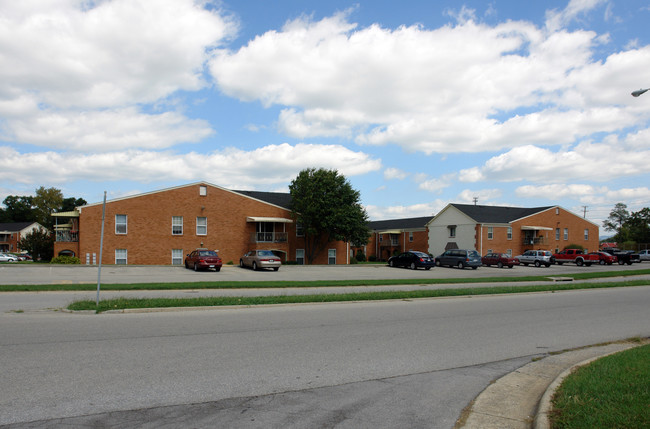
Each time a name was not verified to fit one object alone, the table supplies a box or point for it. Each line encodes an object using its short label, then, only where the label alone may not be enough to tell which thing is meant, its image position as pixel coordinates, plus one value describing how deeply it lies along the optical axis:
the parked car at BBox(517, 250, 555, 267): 47.19
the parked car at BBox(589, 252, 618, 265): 50.03
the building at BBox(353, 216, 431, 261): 67.12
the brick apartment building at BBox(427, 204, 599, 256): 57.75
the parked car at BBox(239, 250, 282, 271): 32.84
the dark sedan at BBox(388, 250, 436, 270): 38.56
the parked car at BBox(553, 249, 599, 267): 49.28
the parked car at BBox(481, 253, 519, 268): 44.97
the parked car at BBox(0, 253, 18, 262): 59.13
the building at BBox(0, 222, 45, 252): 88.99
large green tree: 45.38
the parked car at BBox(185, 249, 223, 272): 31.44
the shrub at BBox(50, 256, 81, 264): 37.06
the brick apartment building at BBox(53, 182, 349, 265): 39.19
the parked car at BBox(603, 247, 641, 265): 51.47
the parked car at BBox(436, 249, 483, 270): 40.91
